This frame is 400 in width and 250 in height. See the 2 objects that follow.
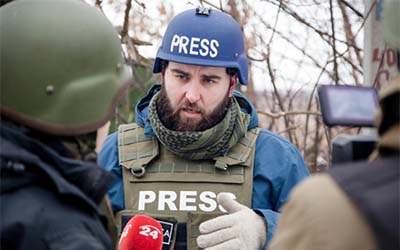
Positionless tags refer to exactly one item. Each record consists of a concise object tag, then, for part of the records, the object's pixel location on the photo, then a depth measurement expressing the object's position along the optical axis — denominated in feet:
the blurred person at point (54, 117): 6.25
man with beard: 10.82
